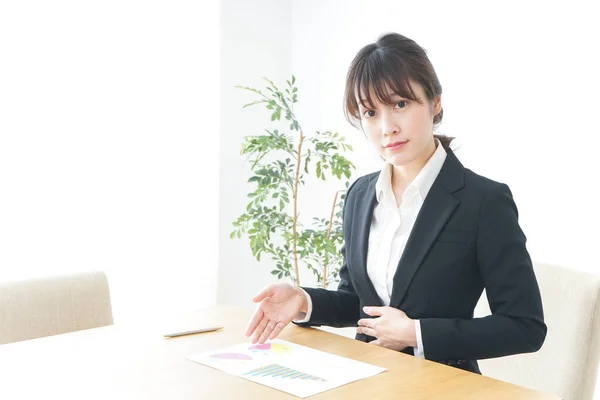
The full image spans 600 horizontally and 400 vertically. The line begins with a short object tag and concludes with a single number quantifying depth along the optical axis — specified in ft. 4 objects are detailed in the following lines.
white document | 4.06
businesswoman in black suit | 4.91
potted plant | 10.30
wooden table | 3.92
